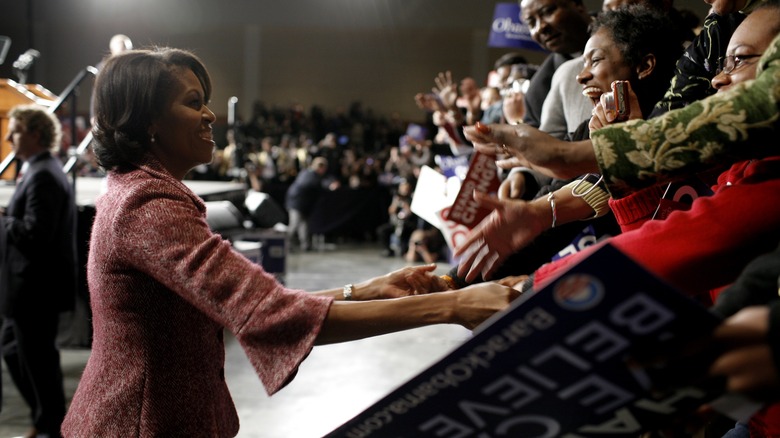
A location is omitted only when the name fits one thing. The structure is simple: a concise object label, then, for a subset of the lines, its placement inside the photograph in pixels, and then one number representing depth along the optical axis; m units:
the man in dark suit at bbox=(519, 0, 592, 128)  2.70
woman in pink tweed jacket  1.17
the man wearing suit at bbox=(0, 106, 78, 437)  3.50
